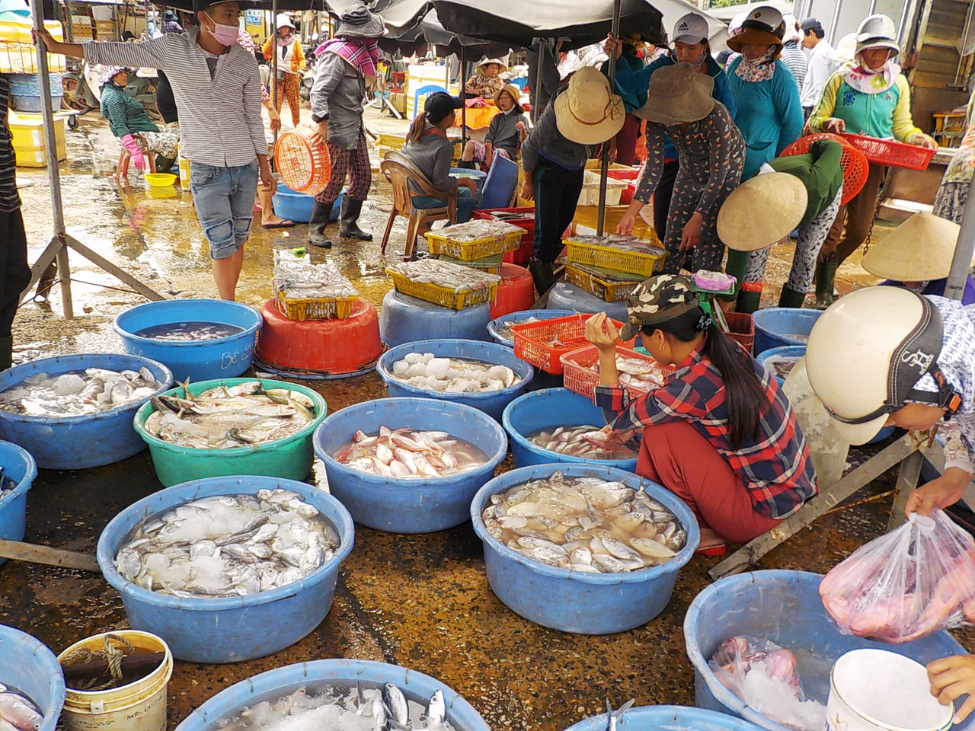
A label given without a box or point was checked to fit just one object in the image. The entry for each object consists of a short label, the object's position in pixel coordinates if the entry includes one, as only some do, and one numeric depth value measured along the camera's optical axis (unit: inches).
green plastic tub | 129.1
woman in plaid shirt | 113.5
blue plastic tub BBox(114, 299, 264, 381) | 170.2
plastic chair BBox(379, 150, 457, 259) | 285.3
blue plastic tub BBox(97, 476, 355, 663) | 94.6
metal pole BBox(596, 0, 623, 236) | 207.0
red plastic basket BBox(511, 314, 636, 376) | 169.3
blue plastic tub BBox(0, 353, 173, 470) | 137.0
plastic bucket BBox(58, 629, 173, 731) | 79.0
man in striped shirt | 176.6
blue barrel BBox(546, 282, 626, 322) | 205.5
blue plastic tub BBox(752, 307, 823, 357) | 202.1
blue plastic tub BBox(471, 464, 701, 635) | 104.8
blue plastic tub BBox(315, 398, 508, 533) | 125.9
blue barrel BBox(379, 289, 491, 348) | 200.2
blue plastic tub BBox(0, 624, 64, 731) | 79.9
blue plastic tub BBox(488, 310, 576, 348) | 198.9
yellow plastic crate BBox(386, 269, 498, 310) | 200.1
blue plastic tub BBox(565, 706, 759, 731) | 79.3
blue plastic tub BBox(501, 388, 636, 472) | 157.0
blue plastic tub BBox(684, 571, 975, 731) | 96.9
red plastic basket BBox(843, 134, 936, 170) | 235.0
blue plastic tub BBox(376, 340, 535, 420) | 159.0
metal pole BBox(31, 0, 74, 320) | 176.6
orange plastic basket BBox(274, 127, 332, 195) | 272.2
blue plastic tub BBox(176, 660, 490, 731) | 79.9
